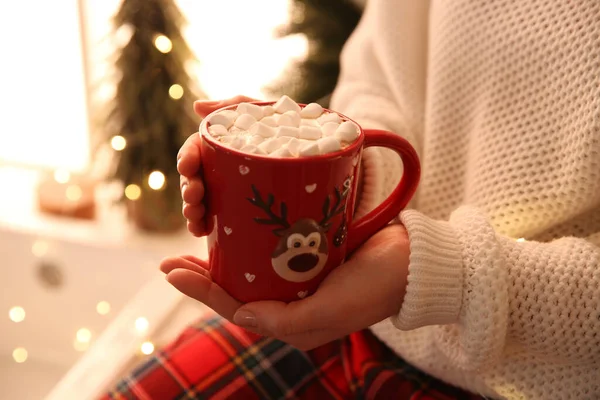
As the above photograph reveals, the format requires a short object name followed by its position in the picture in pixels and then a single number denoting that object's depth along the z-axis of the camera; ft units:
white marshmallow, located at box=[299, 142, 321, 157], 1.32
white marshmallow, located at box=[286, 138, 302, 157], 1.34
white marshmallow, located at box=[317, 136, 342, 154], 1.34
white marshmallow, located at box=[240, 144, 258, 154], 1.34
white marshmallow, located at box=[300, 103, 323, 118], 1.54
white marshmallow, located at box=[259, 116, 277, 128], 1.47
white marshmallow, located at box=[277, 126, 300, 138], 1.41
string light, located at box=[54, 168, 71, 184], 5.10
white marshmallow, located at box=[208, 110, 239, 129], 1.48
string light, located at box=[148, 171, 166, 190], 4.14
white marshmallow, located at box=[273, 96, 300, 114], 1.55
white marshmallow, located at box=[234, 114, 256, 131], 1.46
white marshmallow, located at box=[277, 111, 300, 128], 1.46
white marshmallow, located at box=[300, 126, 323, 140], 1.40
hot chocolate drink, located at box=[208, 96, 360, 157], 1.35
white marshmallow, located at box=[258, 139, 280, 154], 1.35
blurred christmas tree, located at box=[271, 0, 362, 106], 3.56
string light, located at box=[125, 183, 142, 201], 4.26
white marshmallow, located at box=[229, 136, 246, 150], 1.36
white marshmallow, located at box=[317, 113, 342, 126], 1.51
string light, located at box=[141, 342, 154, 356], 3.18
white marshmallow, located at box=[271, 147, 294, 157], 1.33
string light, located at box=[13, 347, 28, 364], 4.56
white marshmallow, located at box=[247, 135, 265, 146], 1.38
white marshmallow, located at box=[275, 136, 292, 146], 1.37
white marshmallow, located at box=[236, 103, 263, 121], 1.50
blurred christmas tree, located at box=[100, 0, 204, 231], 3.84
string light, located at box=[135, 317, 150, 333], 3.33
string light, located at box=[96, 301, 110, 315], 4.45
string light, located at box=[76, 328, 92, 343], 4.55
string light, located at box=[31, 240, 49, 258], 4.42
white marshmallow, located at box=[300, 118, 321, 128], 1.49
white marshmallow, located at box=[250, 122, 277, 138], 1.40
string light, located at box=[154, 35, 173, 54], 3.84
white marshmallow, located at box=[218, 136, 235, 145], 1.39
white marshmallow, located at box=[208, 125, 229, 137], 1.43
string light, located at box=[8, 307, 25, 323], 4.63
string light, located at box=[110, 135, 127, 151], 4.08
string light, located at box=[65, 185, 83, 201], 4.76
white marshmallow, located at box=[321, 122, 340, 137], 1.44
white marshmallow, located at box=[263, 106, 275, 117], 1.52
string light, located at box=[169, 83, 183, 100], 3.96
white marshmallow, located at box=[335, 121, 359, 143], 1.42
